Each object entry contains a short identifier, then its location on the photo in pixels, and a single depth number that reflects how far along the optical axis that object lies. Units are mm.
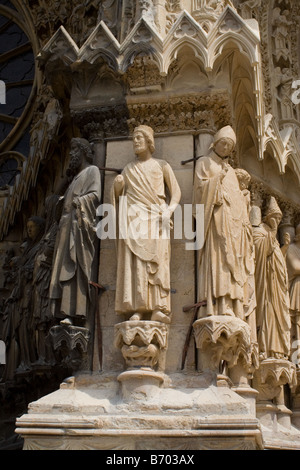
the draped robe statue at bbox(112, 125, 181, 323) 7387
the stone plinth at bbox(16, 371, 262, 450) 6773
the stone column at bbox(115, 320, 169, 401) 7137
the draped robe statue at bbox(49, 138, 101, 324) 7668
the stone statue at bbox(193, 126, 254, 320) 7457
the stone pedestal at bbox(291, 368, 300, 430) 9758
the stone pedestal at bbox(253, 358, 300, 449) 9148
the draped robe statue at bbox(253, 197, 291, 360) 9430
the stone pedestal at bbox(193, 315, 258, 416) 7215
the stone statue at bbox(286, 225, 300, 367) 10172
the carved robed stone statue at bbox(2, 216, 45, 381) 9680
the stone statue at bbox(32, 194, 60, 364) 8797
